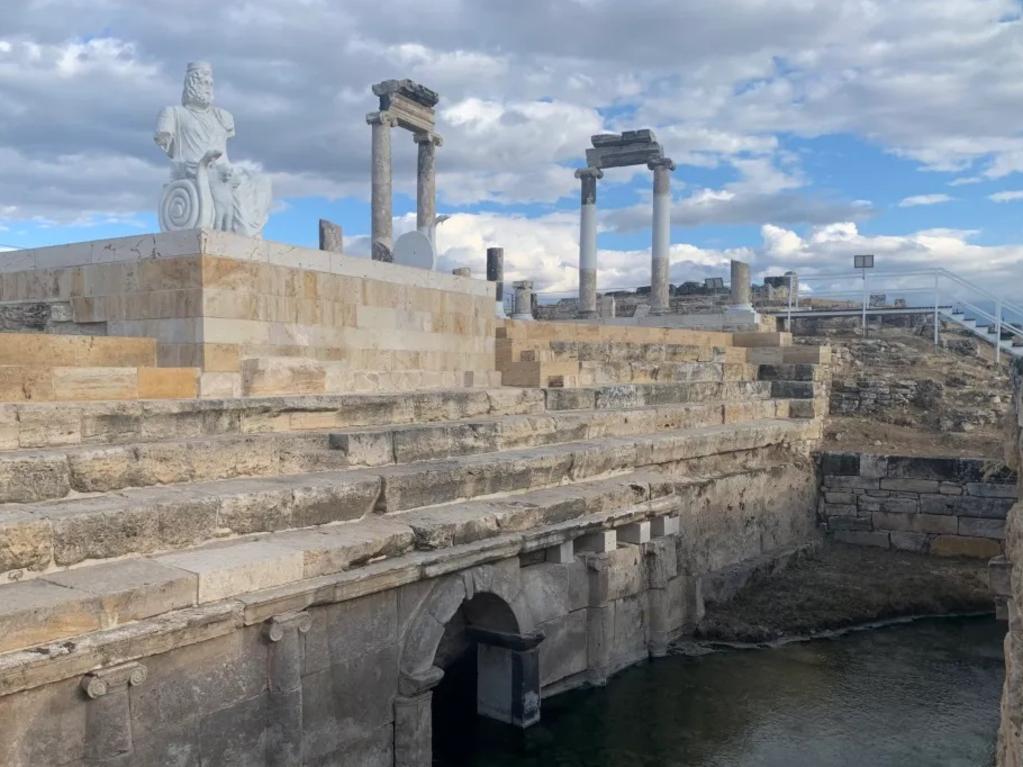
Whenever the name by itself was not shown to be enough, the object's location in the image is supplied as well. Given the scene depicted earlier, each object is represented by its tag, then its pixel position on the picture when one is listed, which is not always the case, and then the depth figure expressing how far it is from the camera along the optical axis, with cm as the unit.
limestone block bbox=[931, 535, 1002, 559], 1204
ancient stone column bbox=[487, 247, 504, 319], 2975
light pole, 2198
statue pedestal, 740
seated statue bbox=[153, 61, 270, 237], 811
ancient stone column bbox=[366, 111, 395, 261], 2372
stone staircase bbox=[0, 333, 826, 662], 423
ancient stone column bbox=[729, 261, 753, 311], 2069
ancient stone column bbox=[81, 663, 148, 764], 395
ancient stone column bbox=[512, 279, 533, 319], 2498
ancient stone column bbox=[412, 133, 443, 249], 2573
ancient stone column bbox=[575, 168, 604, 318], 2755
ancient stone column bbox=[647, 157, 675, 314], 2734
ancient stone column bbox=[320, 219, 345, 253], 1572
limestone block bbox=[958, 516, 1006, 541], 1207
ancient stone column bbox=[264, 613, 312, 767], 478
